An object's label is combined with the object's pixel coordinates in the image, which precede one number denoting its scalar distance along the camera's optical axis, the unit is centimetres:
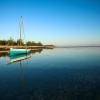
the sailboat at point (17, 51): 3203
